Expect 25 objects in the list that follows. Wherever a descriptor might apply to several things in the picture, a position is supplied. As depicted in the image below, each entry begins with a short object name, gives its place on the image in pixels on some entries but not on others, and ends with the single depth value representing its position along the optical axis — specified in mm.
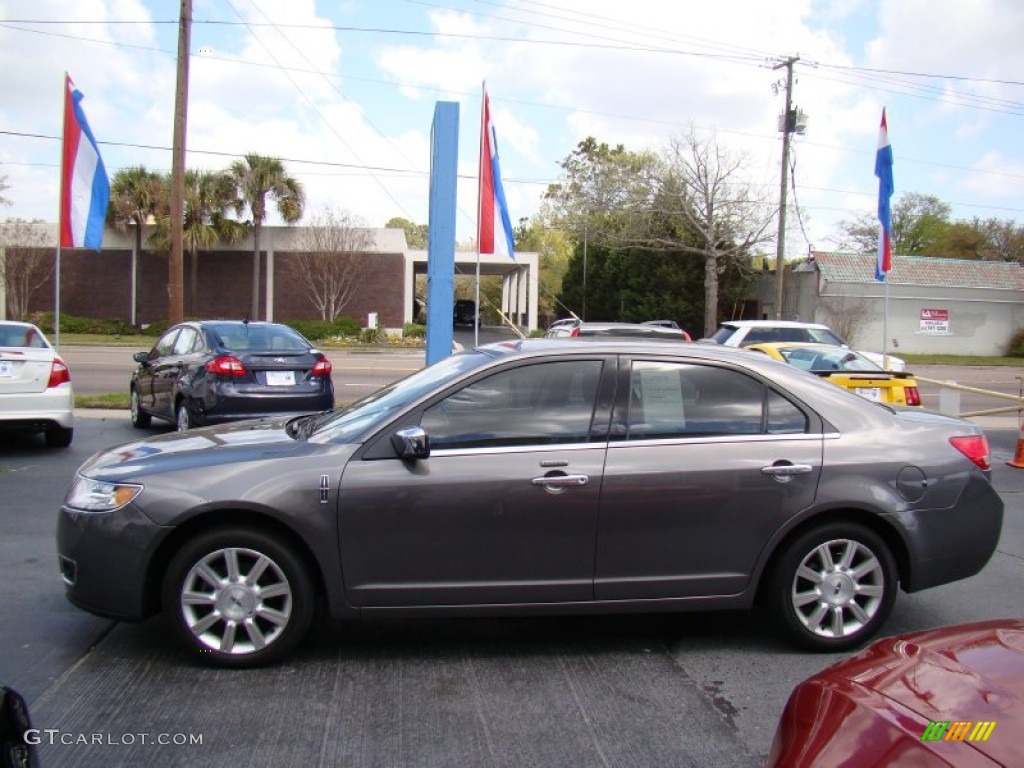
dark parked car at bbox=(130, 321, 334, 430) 9742
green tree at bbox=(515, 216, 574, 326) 69125
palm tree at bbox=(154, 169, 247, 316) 36500
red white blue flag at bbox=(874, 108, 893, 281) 15258
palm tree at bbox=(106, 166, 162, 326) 36719
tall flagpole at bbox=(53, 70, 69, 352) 14144
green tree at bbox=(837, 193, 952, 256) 75750
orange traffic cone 10492
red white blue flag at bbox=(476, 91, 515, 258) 11438
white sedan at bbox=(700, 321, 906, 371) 17031
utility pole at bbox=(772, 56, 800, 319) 31047
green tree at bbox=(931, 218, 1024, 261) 60625
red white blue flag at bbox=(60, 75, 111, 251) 14125
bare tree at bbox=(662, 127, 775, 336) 39688
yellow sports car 9883
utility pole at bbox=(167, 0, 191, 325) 15773
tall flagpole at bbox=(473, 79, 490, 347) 11242
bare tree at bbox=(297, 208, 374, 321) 38469
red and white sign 41812
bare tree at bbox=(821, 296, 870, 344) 39031
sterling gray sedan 4074
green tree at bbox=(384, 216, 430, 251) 77456
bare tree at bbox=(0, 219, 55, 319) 38281
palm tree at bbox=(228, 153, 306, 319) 36062
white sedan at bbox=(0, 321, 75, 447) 9367
